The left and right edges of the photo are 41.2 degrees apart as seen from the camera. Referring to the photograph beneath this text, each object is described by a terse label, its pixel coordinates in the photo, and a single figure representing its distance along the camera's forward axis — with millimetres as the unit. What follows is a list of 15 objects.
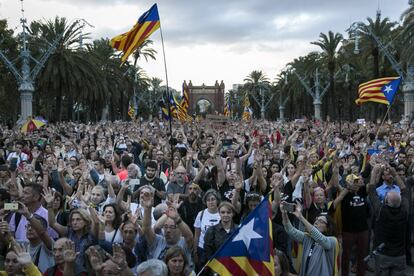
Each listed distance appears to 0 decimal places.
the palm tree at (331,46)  40875
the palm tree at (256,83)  78688
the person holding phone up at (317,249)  5691
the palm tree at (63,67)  31641
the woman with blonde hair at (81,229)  5328
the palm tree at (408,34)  26636
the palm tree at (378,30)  34375
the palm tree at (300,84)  45822
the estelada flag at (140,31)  12078
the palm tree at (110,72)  40750
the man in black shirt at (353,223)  7532
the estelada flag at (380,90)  16312
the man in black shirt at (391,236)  6578
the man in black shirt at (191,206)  6844
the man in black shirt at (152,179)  7998
